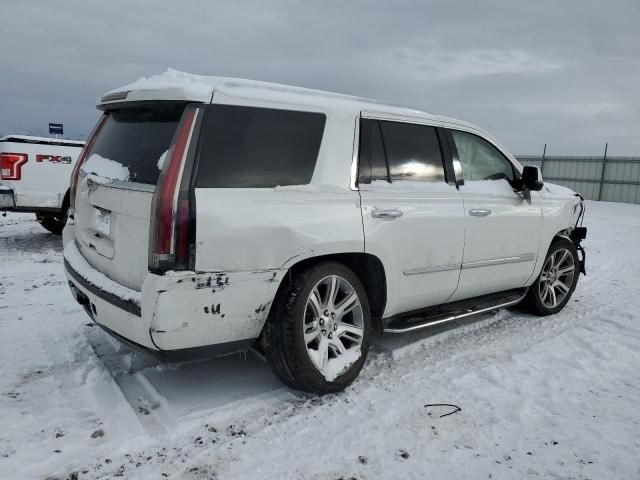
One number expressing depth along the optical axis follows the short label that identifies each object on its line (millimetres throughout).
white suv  2598
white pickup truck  7402
